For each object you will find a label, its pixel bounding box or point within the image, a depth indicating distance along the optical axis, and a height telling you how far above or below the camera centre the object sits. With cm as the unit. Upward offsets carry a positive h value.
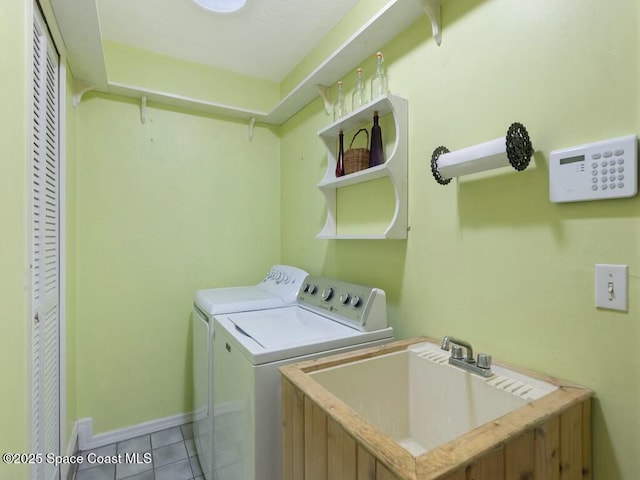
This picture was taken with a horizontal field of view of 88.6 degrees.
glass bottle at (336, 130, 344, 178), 181 +47
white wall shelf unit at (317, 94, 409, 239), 146 +37
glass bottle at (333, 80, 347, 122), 189 +81
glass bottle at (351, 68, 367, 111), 174 +80
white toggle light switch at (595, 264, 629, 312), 84 -12
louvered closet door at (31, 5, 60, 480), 125 -5
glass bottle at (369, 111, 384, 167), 160 +48
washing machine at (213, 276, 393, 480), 114 -42
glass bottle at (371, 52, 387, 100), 160 +81
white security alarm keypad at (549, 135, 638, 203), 81 +19
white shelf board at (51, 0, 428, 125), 139 +97
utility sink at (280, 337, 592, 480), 67 -47
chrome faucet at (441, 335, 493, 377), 105 -39
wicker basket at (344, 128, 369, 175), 165 +42
